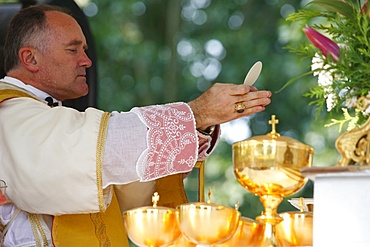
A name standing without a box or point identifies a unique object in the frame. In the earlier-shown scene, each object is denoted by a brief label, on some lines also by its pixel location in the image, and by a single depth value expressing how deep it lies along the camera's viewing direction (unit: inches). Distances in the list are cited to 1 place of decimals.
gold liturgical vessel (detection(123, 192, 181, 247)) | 173.3
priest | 188.2
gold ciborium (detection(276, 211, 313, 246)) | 174.3
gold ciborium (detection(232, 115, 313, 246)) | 170.5
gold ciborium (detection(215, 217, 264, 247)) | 175.1
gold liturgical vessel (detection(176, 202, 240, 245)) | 171.2
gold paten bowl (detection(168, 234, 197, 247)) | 177.5
